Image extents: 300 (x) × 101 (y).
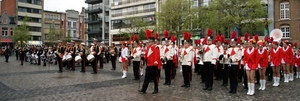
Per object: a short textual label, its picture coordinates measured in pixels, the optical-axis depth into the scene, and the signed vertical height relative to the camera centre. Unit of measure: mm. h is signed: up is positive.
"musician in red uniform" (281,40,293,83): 13164 -407
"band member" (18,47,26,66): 25698 -99
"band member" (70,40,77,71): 19094 -84
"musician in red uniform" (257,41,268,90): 10414 -453
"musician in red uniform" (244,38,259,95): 9656 -456
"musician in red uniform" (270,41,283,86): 12211 -480
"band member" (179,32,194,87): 11562 -493
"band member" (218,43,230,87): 12064 -859
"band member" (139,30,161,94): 9797 -490
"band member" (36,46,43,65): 25156 -204
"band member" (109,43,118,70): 20359 -508
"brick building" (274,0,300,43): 36656 +4966
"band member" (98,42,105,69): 18277 +139
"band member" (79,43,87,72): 18172 -305
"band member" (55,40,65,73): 17998 -224
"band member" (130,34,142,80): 13602 -619
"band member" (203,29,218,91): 10695 -458
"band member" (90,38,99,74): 17172 -115
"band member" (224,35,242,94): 10141 -566
